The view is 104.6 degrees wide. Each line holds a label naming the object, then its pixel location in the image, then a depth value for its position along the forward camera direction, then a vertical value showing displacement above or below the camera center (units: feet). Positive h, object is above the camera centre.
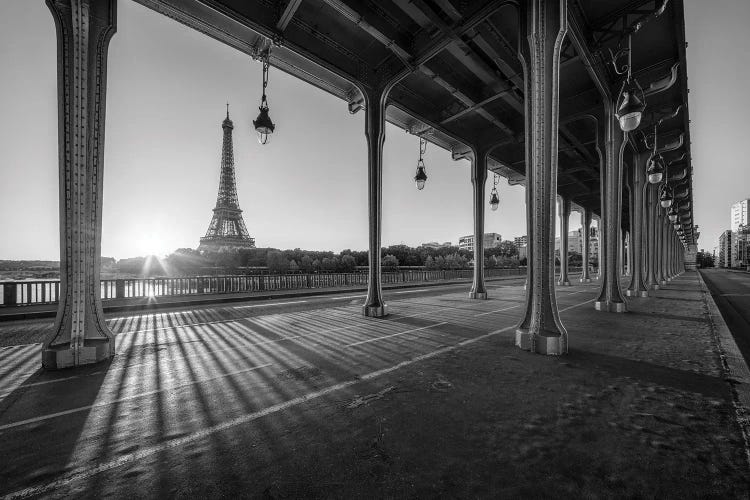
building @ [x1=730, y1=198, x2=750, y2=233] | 525.75 +72.71
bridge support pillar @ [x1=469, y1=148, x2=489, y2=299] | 42.86 +7.62
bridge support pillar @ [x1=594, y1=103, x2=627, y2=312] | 30.58 +5.17
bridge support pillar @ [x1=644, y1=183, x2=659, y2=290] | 54.60 +4.62
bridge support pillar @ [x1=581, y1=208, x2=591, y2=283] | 80.89 +3.78
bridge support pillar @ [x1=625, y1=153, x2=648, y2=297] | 42.98 +4.06
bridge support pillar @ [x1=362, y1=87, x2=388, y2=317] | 28.99 +7.56
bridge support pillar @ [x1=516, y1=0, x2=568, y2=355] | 17.04 +6.06
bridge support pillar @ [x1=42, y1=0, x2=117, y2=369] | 14.39 +3.85
